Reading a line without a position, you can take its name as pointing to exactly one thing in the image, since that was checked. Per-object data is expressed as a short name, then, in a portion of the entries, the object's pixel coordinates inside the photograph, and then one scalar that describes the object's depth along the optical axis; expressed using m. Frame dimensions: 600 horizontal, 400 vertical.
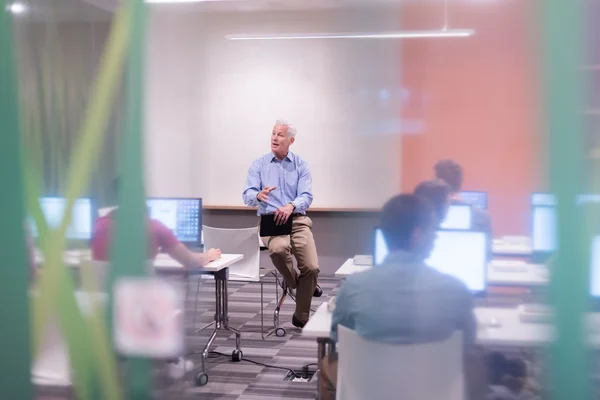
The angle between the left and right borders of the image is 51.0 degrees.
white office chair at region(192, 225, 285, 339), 4.82
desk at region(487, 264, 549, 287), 1.60
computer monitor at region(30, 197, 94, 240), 2.04
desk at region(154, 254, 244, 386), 4.09
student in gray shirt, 1.86
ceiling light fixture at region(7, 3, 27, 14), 2.07
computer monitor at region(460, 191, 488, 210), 1.82
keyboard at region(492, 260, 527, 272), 1.68
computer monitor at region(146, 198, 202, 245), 1.92
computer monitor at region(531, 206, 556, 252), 1.57
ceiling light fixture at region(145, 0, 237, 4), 1.94
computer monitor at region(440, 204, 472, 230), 2.10
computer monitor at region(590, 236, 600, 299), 1.58
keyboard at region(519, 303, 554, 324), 1.59
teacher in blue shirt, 4.76
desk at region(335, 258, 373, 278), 2.17
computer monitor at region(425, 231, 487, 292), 2.05
